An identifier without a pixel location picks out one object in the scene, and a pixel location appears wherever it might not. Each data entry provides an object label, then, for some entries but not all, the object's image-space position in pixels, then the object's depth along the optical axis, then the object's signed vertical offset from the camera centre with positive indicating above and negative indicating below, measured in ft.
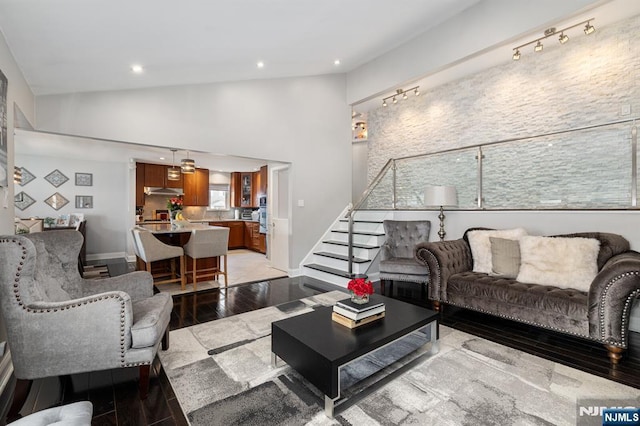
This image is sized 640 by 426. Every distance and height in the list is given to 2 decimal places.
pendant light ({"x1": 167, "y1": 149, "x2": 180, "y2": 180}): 21.20 +3.68
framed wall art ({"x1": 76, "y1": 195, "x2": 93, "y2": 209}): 22.35 +0.87
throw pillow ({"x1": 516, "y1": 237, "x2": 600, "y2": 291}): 8.84 -1.63
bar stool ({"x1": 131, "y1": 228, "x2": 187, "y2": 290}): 13.14 -1.84
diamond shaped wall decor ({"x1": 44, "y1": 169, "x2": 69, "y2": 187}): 21.39 +2.65
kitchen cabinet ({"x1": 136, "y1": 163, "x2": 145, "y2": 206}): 23.80 +2.48
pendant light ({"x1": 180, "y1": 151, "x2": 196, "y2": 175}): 17.51 +2.95
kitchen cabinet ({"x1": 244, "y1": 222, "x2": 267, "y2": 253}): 26.32 -2.50
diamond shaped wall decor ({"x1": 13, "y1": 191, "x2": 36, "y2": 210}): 20.42 +0.91
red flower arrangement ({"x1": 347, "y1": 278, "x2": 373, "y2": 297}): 7.10 -1.89
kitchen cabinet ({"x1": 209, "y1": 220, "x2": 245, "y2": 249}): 28.35 -2.01
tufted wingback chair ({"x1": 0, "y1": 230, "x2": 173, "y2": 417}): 5.46 -2.37
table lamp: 13.35 +0.77
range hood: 24.59 +1.93
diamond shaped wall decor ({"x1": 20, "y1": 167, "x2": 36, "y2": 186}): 20.49 +2.64
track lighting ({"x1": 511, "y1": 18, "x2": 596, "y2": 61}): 11.17 +7.44
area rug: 5.46 -3.93
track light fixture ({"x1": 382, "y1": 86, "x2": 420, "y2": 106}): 17.51 +7.58
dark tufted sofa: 7.36 -2.52
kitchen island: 15.39 -1.80
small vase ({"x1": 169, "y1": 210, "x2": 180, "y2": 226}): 17.57 -0.17
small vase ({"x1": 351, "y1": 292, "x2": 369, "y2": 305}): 7.20 -2.21
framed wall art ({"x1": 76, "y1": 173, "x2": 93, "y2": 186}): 22.36 +2.67
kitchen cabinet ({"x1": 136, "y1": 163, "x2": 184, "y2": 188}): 24.20 +3.18
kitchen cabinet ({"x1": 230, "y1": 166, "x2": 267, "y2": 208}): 29.12 +2.49
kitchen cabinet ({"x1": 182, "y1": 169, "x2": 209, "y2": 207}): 27.22 +2.35
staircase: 15.65 -2.27
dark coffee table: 5.46 -2.77
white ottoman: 3.52 -2.63
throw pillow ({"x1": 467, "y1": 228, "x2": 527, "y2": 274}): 11.11 -1.28
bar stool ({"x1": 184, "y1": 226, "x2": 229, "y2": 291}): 13.97 -1.72
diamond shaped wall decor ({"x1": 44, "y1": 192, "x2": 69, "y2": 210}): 21.36 +0.88
